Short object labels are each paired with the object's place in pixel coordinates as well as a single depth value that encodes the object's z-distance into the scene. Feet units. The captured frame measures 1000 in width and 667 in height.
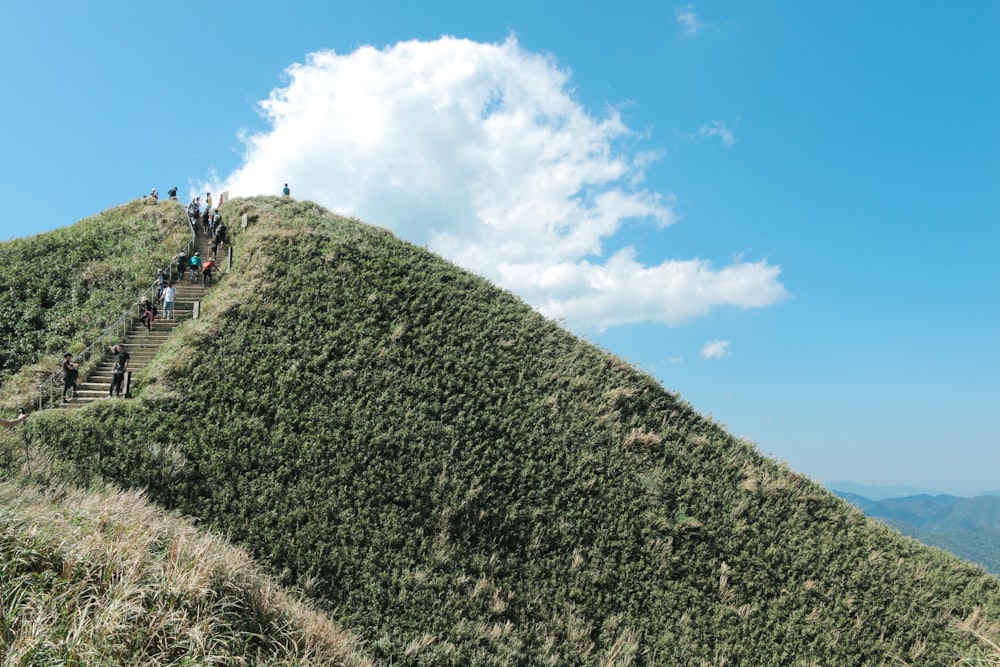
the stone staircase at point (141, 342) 57.00
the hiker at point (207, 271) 76.07
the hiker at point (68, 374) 55.01
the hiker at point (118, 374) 55.11
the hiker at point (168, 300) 67.97
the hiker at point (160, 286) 74.22
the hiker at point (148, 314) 66.85
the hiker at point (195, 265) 77.82
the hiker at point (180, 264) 79.10
